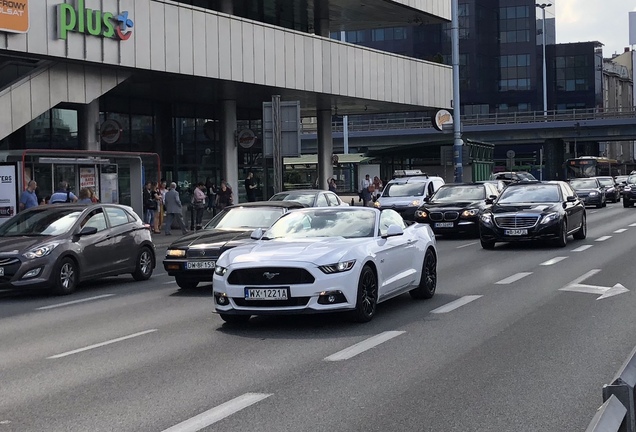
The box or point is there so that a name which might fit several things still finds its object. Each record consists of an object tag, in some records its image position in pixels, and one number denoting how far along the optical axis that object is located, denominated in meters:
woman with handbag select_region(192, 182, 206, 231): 33.50
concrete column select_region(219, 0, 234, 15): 35.33
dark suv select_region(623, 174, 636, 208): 47.06
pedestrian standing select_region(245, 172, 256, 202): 40.50
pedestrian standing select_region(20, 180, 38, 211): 22.20
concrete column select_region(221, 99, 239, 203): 37.00
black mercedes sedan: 21.98
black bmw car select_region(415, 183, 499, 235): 26.89
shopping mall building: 26.02
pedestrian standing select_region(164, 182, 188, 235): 30.73
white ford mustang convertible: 10.48
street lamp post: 100.12
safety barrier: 3.97
